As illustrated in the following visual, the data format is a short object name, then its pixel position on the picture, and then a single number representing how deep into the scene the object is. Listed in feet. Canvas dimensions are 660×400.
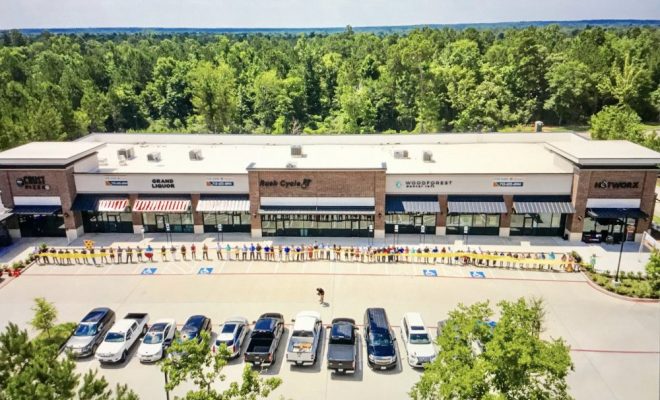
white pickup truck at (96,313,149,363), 83.25
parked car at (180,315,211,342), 86.48
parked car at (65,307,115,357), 85.56
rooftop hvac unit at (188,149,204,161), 149.87
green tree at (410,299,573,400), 53.42
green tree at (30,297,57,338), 86.94
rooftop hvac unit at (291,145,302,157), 146.30
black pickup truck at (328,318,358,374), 79.77
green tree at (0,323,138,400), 52.16
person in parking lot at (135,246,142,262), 122.21
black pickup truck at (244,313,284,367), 81.41
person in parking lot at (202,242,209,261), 122.93
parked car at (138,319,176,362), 83.82
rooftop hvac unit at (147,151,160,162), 148.19
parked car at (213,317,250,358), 84.07
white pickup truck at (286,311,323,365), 81.40
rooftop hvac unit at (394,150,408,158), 148.36
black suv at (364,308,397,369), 80.64
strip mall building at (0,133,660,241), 126.62
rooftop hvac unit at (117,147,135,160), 149.59
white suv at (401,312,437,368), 81.56
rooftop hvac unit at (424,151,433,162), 144.66
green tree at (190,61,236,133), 266.57
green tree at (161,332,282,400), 57.06
